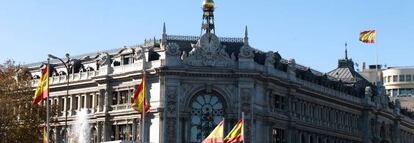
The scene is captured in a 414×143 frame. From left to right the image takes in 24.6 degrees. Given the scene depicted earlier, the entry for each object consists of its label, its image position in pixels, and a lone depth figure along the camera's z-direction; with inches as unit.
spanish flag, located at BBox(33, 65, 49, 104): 3125.0
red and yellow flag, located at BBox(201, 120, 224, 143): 2770.7
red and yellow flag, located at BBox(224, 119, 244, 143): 2792.8
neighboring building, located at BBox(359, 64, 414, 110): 7278.5
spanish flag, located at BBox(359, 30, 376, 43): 5600.4
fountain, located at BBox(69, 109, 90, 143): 4180.6
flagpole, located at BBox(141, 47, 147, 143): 3812.7
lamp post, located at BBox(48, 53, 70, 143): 4139.0
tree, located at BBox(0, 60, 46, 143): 3639.3
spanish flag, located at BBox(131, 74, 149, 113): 3351.4
